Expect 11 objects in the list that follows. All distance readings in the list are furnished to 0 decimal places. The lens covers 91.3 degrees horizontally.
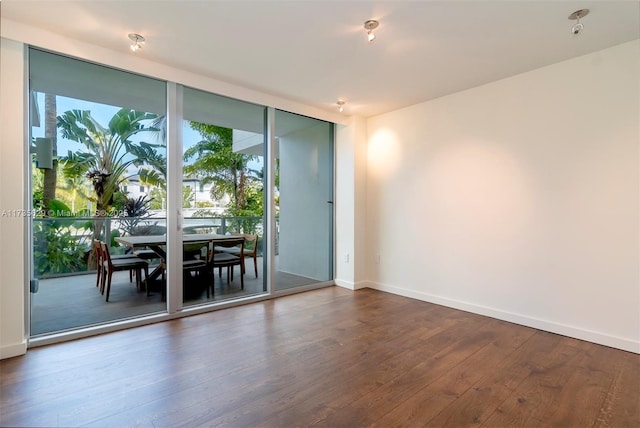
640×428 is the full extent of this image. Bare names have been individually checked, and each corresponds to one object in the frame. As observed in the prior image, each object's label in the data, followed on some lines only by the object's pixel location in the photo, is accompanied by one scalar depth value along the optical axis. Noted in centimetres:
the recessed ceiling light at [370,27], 242
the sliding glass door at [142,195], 278
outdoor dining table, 319
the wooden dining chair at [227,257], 384
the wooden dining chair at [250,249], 407
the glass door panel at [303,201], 448
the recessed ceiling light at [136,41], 264
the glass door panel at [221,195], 356
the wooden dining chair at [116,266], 310
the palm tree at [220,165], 359
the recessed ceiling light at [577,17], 229
